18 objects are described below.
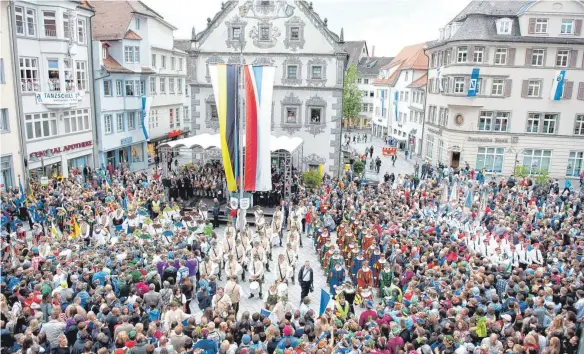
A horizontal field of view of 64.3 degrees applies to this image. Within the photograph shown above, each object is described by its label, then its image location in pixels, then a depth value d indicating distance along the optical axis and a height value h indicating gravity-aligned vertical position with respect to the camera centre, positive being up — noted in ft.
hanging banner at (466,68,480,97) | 117.50 +3.21
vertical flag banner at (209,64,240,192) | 60.44 -2.36
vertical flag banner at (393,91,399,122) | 186.70 -1.48
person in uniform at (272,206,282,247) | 66.35 -18.51
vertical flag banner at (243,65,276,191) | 60.90 -4.24
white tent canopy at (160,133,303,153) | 83.21 -9.41
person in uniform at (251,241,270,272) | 50.99 -17.40
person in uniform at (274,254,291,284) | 48.31 -18.42
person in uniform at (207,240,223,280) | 52.60 -18.44
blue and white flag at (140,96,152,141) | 121.49 -5.83
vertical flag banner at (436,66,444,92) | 130.57 +5.16
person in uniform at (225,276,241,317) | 42.55 -18.09
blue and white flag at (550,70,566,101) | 114.42 +3.58
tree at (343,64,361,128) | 219.12 -0.52
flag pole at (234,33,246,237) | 60.55 -4.42
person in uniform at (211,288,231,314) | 37.85 -17.50
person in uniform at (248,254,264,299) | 50.08 -18.96
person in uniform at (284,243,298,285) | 52.13 -17.98
